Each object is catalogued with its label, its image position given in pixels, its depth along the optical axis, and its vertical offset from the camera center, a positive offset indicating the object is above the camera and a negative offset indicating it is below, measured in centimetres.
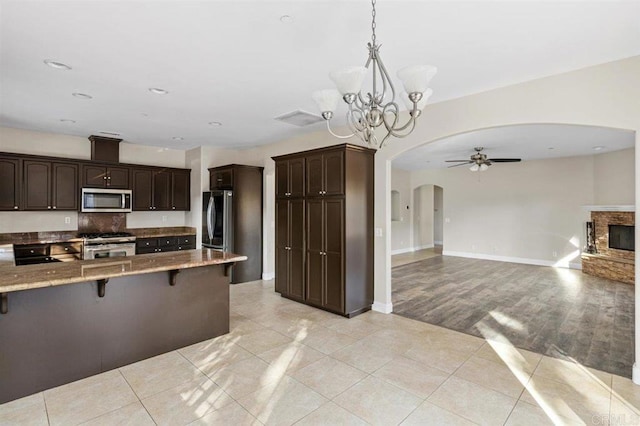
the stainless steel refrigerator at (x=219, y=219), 600 -13
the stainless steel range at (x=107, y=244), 534 -55
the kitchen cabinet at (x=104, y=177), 563 +65
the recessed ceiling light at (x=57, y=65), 287 +135
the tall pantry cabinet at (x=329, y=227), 425 -21
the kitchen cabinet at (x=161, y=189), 622 +47
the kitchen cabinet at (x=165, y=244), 595 -61
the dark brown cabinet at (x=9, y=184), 487 +45
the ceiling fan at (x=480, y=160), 669 +110
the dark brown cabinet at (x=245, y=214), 607 -3
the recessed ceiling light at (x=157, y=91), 354 +137
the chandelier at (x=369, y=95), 192 +77
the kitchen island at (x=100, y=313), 249 -92
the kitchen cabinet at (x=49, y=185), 509 +45
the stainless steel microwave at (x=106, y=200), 559 +22
